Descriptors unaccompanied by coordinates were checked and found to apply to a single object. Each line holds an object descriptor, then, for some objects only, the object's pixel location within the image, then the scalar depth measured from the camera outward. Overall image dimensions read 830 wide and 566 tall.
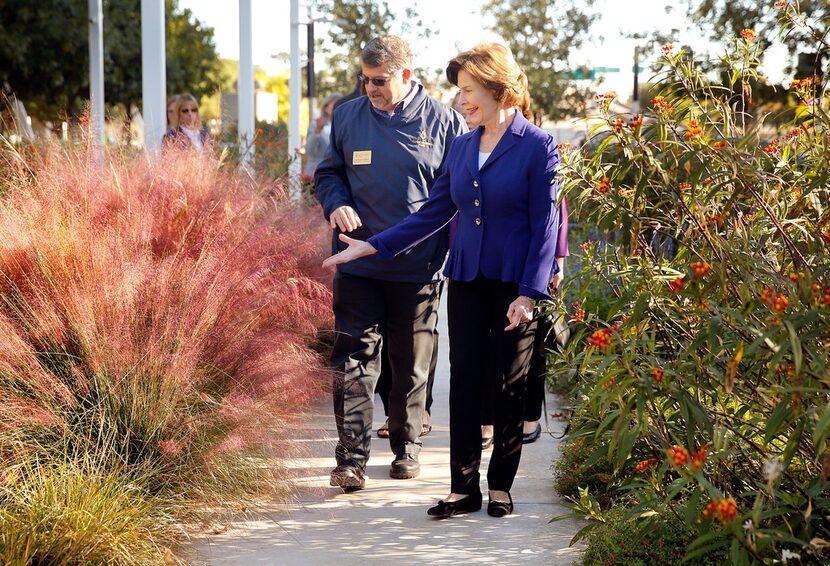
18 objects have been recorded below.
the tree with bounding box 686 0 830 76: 22.42
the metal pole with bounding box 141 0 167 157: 9.16
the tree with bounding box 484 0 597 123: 34.09
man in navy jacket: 5.00
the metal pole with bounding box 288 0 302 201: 15.64
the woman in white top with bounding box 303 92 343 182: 11.15
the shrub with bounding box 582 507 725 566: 3.43
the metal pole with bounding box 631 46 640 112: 26.16
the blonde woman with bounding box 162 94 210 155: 8.56
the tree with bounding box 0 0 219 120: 29.03
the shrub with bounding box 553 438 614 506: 4.65
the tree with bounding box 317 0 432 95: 31.96
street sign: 32.69
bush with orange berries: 2.47
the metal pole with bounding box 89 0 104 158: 16.23
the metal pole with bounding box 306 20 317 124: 18.33
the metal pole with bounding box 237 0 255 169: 11.42
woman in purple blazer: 4.37
